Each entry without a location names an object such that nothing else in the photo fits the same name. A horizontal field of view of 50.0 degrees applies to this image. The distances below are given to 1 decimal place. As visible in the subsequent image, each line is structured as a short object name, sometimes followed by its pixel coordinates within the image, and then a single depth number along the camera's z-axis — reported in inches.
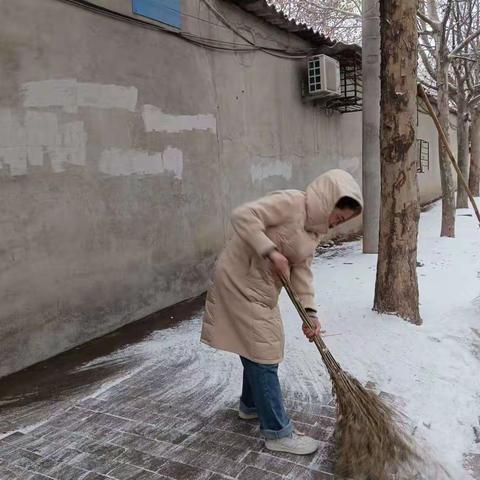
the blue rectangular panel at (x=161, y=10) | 191.3
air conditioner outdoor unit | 318.0
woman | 95.2
